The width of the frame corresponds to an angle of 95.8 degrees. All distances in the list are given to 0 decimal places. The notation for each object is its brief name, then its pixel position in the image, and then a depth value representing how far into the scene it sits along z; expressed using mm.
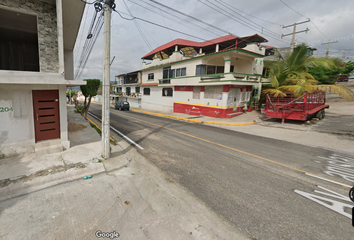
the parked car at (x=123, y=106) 29203
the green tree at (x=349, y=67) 22844
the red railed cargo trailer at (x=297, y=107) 12117
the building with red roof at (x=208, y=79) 16516
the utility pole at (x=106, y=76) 5648
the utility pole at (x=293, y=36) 23216
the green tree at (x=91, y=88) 12188
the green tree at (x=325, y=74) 19336
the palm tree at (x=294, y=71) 14766
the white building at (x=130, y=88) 34750
